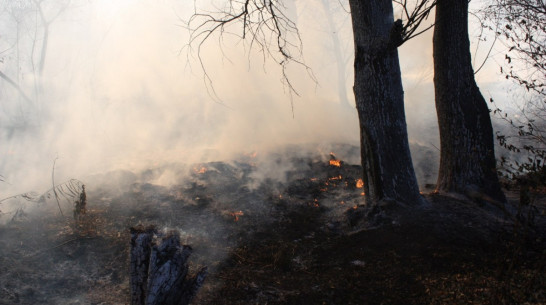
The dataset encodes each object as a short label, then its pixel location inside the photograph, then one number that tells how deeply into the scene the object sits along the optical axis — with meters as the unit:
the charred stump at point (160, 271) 2.87
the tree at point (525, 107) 3.84
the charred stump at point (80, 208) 6.05
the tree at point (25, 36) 14.16
